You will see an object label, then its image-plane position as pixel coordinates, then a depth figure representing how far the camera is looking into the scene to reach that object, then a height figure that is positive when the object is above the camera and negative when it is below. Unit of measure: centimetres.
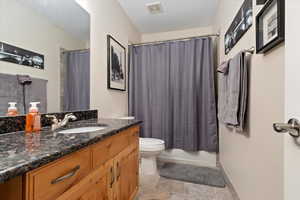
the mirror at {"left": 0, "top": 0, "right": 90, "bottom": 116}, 94 +34
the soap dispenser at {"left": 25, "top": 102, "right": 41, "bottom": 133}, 95 -14
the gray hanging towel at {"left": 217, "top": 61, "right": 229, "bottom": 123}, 151 +8
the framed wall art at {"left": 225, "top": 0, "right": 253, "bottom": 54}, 114 +65
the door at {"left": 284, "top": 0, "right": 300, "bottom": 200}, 47 +2
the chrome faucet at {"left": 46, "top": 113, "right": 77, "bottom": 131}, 106 -17
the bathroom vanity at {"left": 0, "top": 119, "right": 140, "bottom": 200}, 47 -27
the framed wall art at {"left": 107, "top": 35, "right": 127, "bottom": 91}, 188 +46
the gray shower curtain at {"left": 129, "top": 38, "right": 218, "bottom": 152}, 225 +11
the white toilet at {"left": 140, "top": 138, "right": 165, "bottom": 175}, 184 -66
